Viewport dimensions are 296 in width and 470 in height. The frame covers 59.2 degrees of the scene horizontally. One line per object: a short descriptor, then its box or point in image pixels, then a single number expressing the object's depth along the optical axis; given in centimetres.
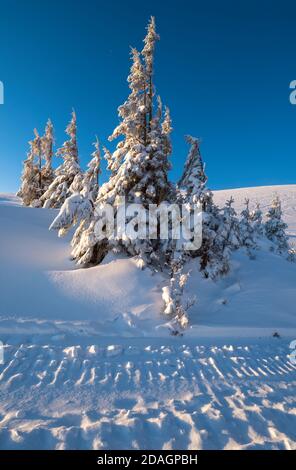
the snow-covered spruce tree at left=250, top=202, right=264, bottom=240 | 2541
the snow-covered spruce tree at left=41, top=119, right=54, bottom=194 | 2931
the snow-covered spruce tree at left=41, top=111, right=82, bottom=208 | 2178
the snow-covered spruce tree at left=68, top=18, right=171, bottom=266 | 1116
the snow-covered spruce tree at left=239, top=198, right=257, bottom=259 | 1532
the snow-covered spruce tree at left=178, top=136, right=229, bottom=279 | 1109
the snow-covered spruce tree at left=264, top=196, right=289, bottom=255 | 2586
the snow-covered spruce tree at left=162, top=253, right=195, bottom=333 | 776
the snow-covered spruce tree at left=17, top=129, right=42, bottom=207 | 2858
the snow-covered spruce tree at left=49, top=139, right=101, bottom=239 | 1073
